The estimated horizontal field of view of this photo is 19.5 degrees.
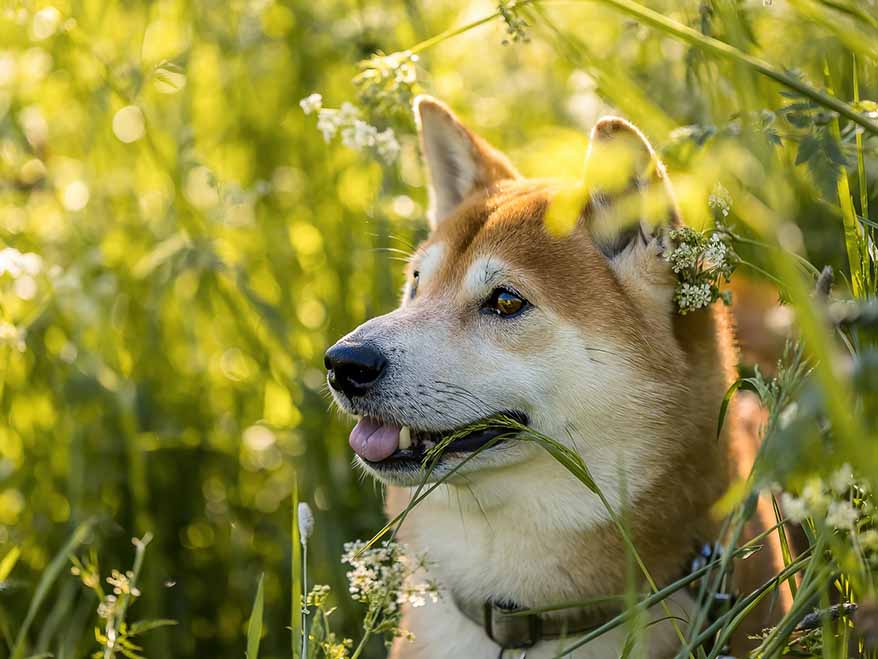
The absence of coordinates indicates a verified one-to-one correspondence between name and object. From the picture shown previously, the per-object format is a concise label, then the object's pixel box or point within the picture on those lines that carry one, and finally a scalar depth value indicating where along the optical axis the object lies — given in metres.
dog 1.23
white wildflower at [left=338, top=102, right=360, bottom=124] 1.26
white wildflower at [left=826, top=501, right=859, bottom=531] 1.07
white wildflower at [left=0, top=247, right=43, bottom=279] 1.33
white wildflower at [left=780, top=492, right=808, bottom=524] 1.05
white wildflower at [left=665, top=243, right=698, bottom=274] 1.19
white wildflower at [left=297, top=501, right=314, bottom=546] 1.15
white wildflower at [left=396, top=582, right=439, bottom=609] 1.18
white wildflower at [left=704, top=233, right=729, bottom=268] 1.18
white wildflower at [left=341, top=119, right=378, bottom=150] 1.26
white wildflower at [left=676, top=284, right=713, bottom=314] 1.20
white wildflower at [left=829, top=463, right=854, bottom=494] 1.06
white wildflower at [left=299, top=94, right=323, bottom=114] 1.26
